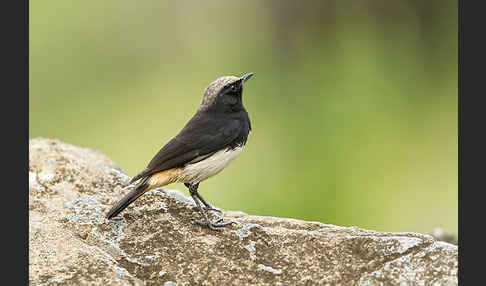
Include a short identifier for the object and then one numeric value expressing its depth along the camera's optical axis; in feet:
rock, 31.45
